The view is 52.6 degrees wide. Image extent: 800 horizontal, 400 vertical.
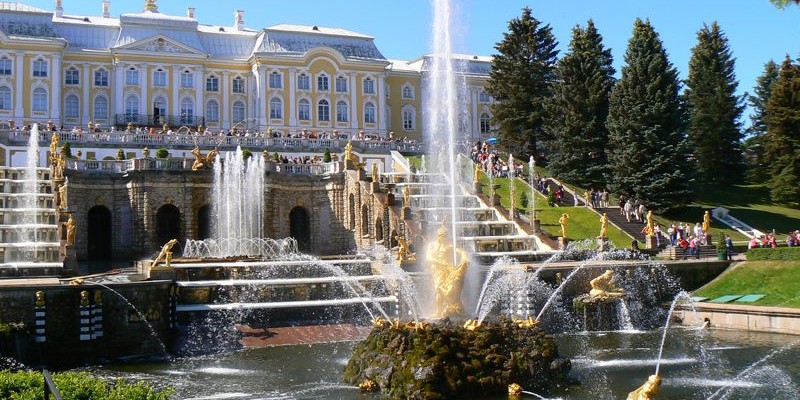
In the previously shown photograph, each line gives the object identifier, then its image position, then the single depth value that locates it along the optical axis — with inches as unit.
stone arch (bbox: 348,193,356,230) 1588.3
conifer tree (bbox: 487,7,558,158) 2236.7
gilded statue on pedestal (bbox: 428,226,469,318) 742.5
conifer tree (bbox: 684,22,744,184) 2219.5
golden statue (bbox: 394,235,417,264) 1126.4
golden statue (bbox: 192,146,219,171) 1513.3
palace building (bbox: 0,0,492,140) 2315.5
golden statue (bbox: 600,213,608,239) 1331.2
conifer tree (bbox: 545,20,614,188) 2037.4
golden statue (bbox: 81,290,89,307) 853.8
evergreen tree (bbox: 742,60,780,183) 2286.9
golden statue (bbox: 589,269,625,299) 1069.8
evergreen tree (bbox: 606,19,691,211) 1828.2
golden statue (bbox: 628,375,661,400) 489.1
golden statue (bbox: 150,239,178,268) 976.3
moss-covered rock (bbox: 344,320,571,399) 633.6
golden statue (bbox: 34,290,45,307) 836.0
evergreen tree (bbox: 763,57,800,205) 1812.3
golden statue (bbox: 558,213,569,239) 1384.2
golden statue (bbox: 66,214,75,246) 1096.8
